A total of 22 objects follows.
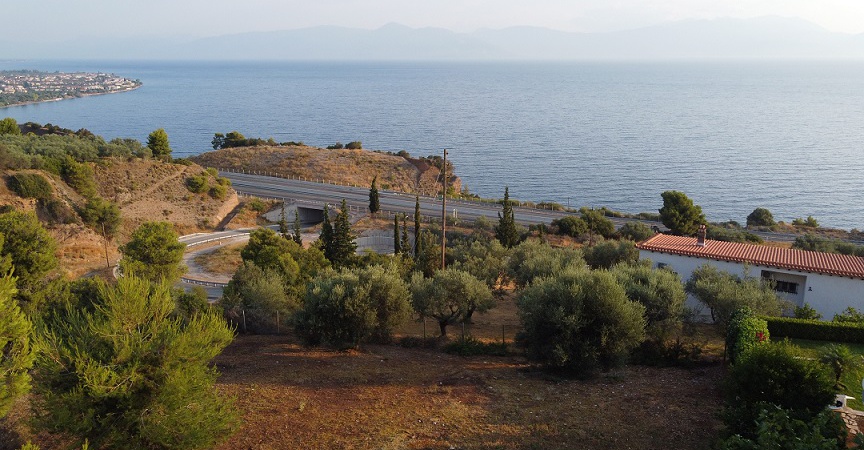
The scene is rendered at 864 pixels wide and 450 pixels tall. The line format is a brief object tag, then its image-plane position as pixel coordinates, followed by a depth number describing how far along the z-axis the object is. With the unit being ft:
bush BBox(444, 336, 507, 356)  65.00
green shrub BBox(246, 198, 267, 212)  191.01
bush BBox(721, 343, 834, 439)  41.16
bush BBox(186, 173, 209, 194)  186.39
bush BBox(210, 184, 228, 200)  188.55
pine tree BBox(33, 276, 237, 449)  32.60
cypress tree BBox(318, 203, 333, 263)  115.55
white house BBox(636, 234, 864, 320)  82.28
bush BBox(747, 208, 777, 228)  201.87
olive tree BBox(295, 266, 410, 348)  62.28
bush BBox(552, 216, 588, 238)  156.46
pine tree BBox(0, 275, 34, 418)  33.58
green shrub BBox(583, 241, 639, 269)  99.96
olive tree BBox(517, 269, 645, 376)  55.36
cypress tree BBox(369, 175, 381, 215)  176.24
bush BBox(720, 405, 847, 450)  32.14
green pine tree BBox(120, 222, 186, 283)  89.35
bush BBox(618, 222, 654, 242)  148.25
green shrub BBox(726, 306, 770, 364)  53.11
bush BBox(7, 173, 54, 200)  141.18
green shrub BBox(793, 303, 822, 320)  72.50
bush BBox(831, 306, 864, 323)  69.77
